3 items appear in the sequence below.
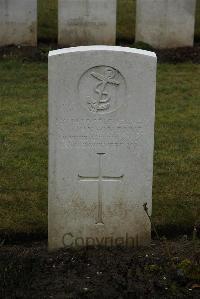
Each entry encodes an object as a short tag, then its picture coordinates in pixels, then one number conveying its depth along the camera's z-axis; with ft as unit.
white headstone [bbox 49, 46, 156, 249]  17.22
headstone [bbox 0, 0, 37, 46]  40.63
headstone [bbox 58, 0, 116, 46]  40.45
